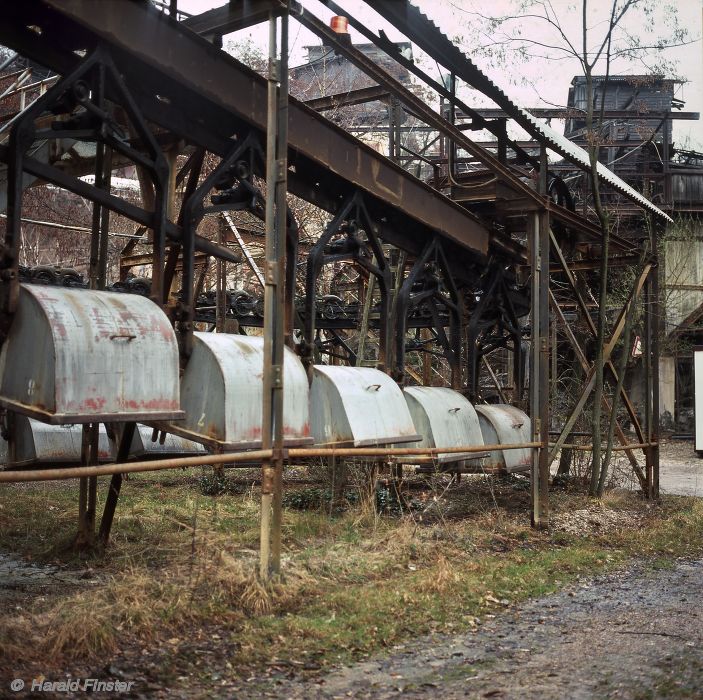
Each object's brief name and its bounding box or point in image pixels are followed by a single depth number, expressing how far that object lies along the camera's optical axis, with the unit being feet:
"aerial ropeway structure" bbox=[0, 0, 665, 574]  18.67
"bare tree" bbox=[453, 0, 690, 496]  39.37
